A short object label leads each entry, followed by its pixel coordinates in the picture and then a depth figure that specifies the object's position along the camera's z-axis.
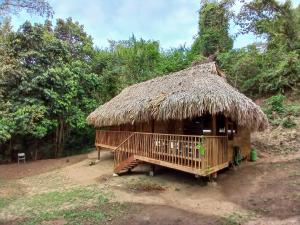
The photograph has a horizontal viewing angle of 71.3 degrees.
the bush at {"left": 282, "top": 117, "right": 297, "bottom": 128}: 10.23
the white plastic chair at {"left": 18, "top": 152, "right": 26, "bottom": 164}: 13.79
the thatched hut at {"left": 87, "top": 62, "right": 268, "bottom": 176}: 7.00
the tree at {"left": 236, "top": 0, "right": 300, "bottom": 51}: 14.10
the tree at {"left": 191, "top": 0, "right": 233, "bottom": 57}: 17.84
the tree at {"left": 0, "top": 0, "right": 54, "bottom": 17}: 4.85
